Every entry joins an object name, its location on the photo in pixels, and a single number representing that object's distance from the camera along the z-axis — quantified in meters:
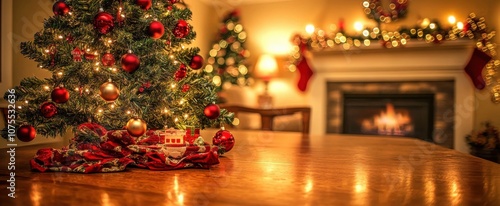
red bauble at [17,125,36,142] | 0.73
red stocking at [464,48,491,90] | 3.28
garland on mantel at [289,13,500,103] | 3.23
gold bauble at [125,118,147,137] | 0.69
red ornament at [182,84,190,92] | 0.89
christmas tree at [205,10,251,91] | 3.99
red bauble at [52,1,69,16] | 0.79
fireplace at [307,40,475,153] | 3.40
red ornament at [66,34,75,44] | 0.80
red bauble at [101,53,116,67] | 0.78
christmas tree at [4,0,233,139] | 0.79
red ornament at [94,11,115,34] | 0.75
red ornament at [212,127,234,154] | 0.89
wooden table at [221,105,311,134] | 2.03
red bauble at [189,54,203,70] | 0.90
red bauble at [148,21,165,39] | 0.78
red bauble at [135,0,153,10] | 0.79
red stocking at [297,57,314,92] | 3.94
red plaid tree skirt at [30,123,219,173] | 0.65
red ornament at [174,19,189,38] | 0.86
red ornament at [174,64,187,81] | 0.88
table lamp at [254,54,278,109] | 3.83
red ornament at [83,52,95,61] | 0.81
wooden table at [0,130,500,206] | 0.47
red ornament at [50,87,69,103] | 0.74
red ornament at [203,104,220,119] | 0.88
